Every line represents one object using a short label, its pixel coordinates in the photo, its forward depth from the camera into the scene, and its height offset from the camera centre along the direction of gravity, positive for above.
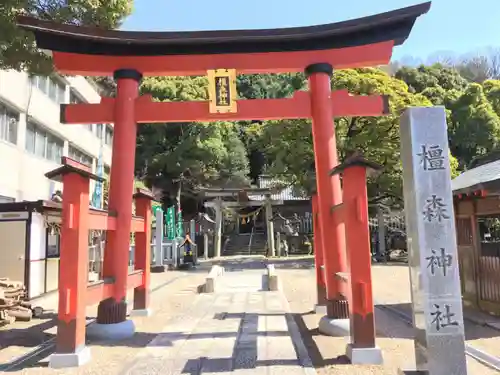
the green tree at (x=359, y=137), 21.53 +5.19
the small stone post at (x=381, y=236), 25.44 +0.22
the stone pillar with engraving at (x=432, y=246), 4.59 -0.08
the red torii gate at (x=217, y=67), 8.27 +3.51
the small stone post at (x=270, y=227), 29.56 +1.06
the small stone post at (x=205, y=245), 29.59 -0.04
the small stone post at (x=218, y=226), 30.28 +1.24
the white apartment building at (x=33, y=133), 16.64 +5.14
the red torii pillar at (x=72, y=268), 6.02 -0.27
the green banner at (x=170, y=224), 23.77 +1.16
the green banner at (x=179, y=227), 26.05 +1.09
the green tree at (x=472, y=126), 32.31 +7.98
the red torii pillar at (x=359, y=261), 5.99 -0.28
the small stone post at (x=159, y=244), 21.52 +0.08
